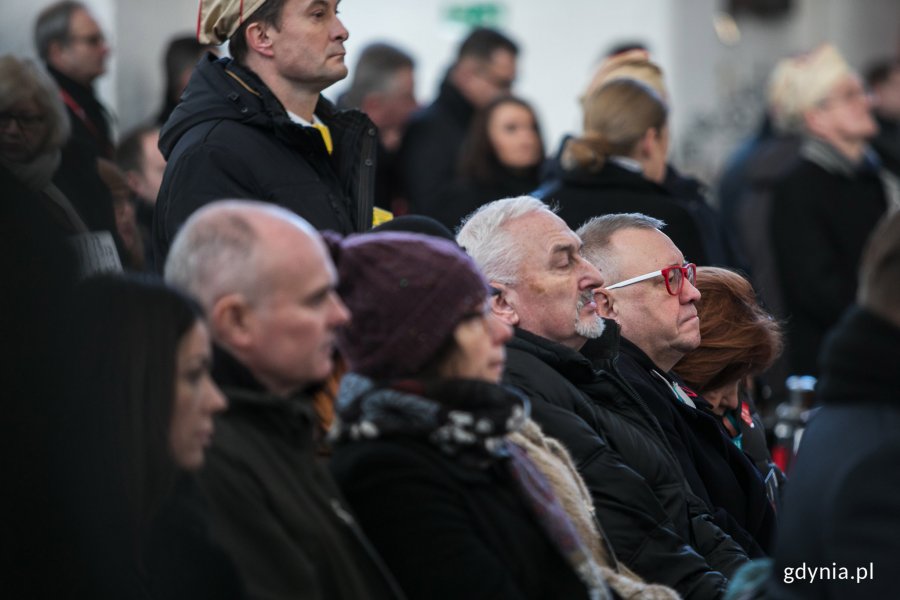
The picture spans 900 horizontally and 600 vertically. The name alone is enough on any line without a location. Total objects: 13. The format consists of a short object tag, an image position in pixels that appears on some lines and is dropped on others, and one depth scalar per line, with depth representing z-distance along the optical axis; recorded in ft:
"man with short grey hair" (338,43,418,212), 53.78
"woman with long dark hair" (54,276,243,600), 16.15
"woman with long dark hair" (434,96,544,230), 47.57
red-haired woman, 30.66
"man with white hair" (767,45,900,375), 51.24
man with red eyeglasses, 28.63
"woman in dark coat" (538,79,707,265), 37.73
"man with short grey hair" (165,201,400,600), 17.28
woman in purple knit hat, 18.39
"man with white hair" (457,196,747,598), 23.45
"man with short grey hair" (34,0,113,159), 37.91
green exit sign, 81.82
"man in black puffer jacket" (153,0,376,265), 26.68
